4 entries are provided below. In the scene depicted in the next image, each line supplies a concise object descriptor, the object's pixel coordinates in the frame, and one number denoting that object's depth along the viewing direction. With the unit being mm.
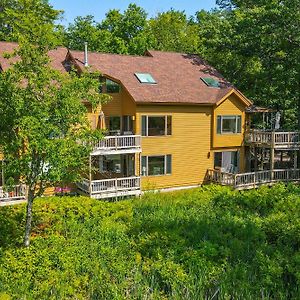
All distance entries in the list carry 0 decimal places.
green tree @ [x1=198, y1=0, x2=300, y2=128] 27500
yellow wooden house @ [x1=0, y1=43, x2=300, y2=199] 23328
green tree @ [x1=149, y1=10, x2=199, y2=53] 45375
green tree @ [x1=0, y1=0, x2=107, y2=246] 11102
